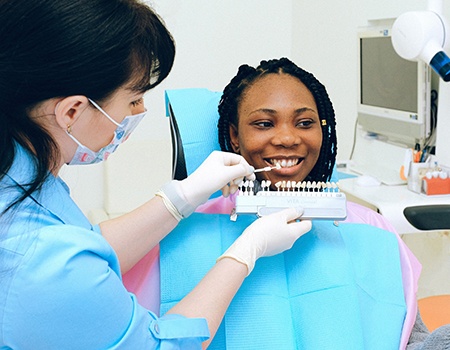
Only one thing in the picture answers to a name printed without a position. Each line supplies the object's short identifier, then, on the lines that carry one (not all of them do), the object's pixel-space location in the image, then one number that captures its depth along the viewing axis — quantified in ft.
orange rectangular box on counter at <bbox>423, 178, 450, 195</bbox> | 7.93
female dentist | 3.08
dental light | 7.24
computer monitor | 8.42
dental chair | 4.40
